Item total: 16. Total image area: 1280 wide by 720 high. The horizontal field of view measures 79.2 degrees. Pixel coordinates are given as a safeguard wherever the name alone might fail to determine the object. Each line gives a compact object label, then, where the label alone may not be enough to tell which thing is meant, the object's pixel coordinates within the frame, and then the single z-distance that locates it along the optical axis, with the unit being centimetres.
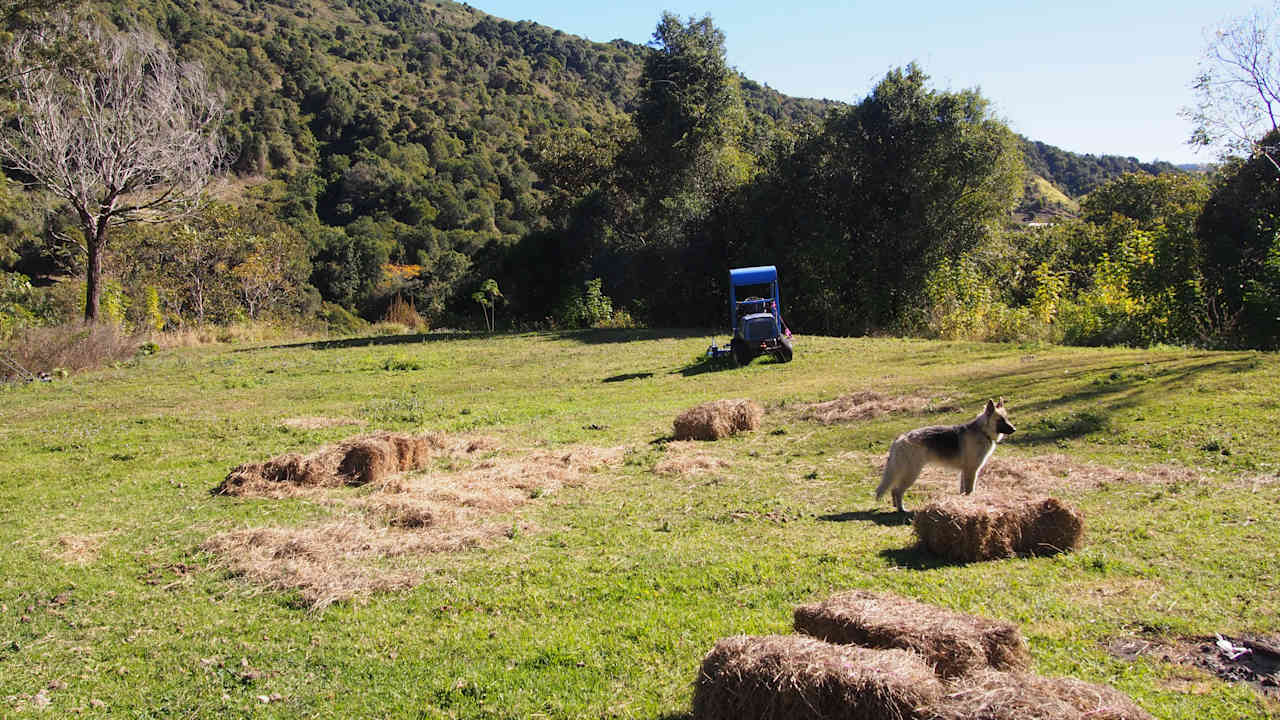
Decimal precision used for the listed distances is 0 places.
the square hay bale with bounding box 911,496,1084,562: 579
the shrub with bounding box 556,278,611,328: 2972
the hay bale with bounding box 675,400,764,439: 1138
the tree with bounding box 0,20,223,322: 2181
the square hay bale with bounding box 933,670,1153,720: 282
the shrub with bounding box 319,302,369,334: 3550
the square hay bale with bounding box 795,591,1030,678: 356
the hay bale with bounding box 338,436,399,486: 942
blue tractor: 1850
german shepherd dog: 726
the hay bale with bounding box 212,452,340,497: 906
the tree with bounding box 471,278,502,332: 2822
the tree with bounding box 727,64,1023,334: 2561
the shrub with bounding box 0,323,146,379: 1898
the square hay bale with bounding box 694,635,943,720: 305
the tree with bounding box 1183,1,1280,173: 2002
